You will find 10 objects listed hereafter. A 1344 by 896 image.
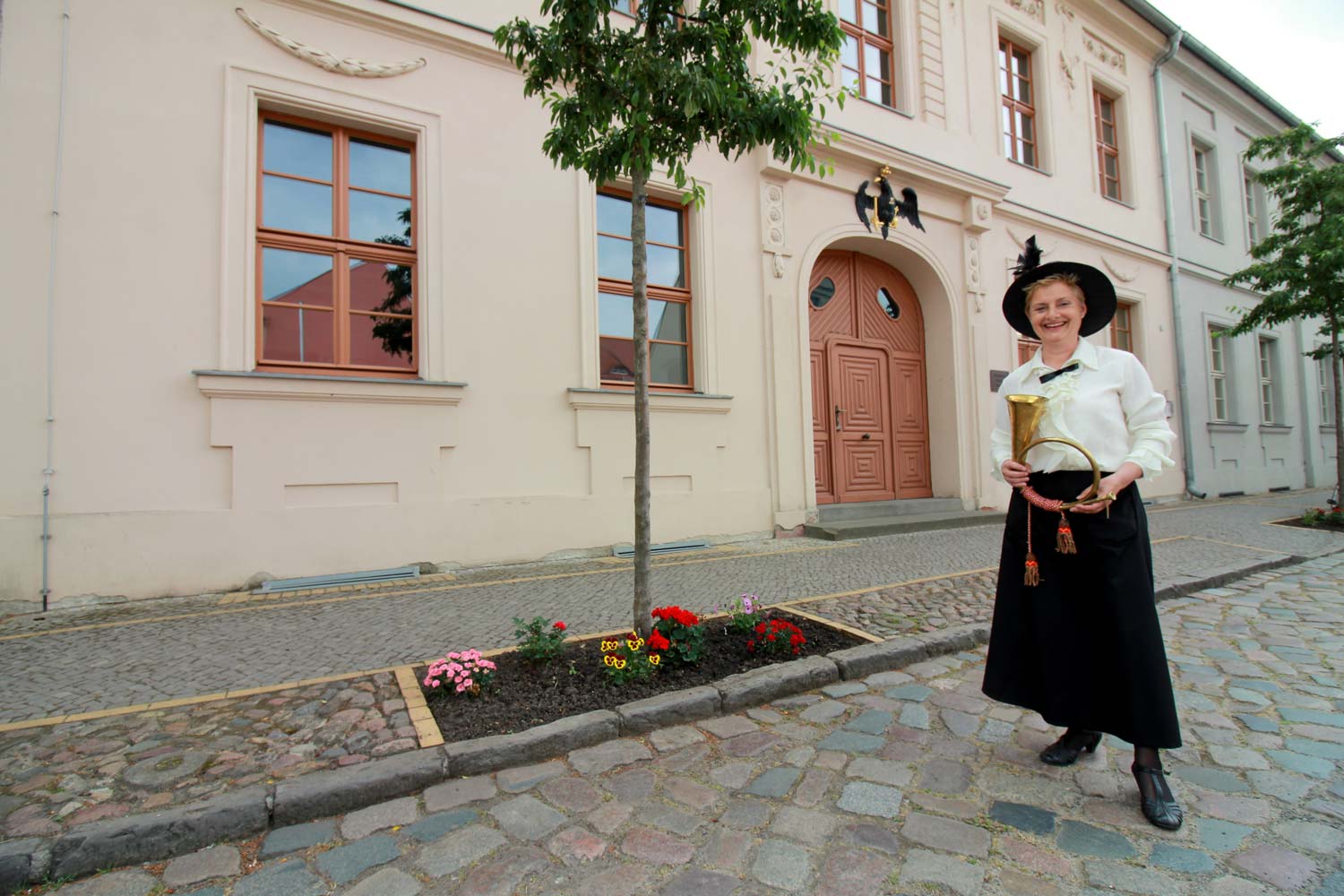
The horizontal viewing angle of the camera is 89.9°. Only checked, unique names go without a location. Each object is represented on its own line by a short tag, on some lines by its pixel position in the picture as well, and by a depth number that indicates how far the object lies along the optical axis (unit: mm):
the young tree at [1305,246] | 9984
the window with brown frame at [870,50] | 9609
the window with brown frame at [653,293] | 7355
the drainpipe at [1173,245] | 13125
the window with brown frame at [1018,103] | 11547
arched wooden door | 9211
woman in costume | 2174
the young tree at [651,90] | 3109
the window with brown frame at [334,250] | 5816
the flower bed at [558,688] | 2719
